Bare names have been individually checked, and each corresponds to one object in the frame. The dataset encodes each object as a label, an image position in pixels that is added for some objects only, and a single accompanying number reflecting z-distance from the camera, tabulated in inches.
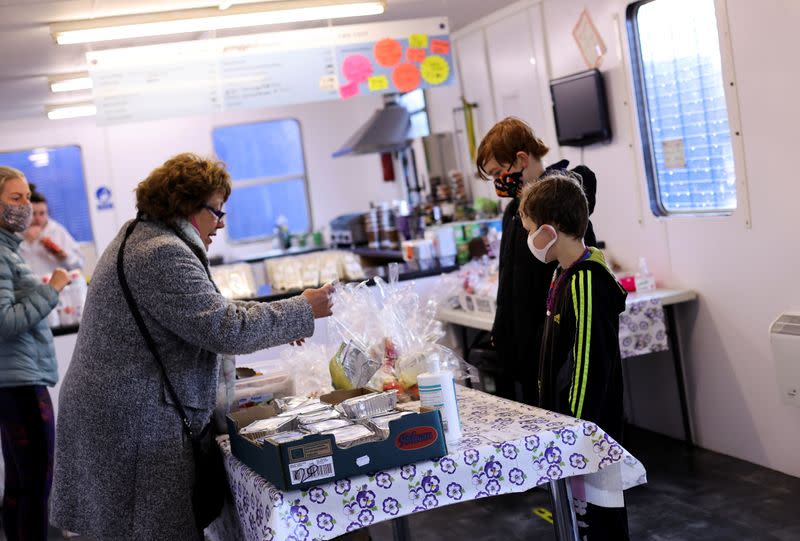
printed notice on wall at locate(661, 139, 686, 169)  188.7
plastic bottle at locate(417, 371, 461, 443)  91.8
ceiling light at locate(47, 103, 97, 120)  333.1
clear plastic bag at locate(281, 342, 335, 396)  127.9
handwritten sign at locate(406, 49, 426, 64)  215.9
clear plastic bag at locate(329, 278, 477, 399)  115.1
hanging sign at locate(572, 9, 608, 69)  204.5
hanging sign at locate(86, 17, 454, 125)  206.5
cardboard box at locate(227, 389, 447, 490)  82.9
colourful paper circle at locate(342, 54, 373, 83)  214.2
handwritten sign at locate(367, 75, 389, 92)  214.7
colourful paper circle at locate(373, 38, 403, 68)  215.5
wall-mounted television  204.8
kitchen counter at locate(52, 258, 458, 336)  213.6
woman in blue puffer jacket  145.9
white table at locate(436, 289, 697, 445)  186.4
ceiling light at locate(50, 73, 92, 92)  267.4
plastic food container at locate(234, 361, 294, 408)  118.8
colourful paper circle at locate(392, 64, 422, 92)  215.9
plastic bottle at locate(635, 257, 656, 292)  194.2
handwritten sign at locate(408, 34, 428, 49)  216.1
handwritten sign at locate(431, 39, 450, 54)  217.9
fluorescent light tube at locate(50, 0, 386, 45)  190.2
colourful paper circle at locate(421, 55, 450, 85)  217.6
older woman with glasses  99.9
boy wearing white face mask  102.5
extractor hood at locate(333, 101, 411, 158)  313.4
